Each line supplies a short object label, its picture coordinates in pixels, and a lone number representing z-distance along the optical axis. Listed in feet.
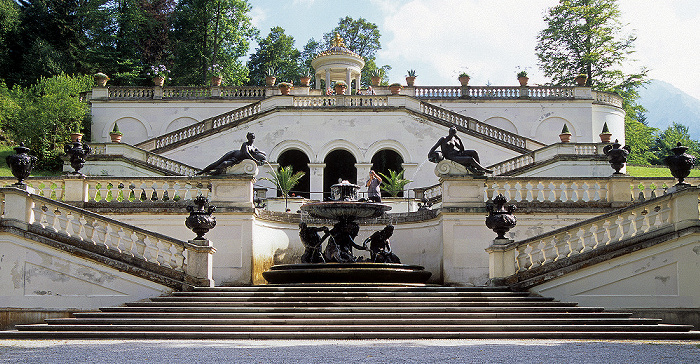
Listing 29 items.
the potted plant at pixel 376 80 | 118.62
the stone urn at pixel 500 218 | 46.11
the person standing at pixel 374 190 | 64.01
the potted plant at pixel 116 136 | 86.84
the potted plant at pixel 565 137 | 82.12
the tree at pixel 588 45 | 143.23
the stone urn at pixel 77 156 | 56.13
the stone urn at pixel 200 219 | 45.75
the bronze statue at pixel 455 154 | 54.29
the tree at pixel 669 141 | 183.52
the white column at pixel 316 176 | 98.00
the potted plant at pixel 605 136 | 84.98
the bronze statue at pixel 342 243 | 53.72
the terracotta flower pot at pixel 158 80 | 122.95
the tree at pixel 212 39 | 146.41
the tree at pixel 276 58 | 180.65
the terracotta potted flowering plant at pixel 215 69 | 144.95
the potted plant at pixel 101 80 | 121.89
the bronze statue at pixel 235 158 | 54.44
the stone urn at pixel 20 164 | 45.16
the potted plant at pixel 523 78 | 118.55
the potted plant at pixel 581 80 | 120.48
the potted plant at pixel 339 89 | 103.24
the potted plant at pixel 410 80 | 118.52
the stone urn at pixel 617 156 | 53.72
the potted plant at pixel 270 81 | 122.39
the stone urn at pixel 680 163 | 43.04
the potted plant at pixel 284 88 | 102.25
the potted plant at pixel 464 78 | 119.44
